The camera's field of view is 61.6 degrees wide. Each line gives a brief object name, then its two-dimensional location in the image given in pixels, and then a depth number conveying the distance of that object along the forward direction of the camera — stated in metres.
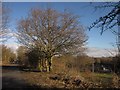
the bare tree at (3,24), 7.59
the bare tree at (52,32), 9.05
